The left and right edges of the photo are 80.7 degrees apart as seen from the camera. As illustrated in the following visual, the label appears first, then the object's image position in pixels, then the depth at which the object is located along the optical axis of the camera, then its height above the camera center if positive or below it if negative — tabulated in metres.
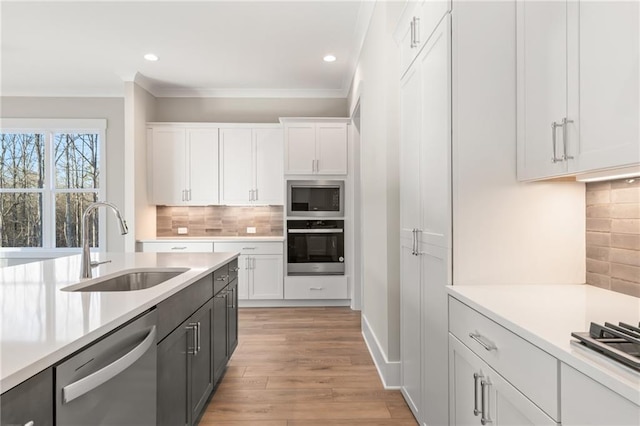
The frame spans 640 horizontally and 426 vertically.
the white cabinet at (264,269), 4.79 -0.73
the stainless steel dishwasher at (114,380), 0.92 -0.48
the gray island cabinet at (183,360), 0.80 -0.60
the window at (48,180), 5.29 +0.47
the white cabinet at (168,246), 4.68 -0.42
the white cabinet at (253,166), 5.02 +0.61
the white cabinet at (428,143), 1.61 +0.34
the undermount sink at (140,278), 2.07 -0.37
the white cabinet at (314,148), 4.84 +0.82
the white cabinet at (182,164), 4.96 +0.64
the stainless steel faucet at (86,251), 1.81 -0.18
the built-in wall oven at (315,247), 4.83 -0.46
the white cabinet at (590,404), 0.71 -0.40
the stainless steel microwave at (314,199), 4.84 +0.16
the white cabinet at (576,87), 1.00 +0.39
